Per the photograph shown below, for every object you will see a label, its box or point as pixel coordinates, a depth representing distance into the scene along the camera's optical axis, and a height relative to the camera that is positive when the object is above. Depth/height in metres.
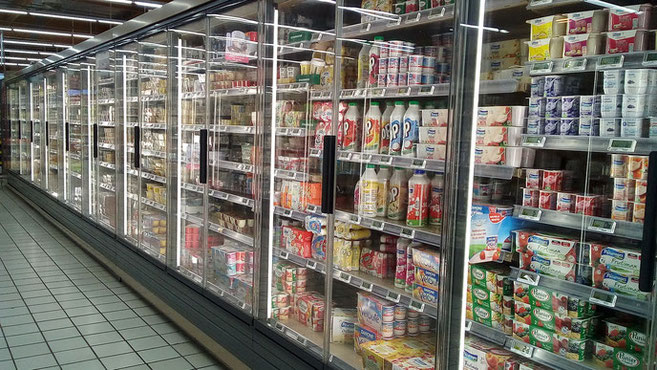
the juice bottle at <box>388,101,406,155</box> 2.61 +0.01
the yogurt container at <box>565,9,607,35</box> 1.93 +0.41
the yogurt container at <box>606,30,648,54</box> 1.78 +0.32
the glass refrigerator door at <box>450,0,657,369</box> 1.79 -0.21
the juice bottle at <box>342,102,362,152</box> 2.88 +0.00
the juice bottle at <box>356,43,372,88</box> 2.83 +0.34
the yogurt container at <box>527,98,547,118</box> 2.06 +0.10
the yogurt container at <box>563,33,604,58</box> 1.93 +0.33
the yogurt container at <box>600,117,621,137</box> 1.84 +0.03
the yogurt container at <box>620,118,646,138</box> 1.77 +0.04
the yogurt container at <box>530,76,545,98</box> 2.07 +0.18
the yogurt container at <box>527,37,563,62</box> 2.01 +0.32
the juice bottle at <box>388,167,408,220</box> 2.69 -0.32
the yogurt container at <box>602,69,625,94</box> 1.83 +0.19
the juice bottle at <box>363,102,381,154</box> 2.75 +0.00
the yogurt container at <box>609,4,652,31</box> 1.77 +0.40
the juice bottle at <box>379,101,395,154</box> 2.72 +0.00
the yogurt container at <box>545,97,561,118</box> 2.01 +0.10
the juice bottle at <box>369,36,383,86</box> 2.73 +0.35
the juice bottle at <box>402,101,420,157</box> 2.54 +0.01
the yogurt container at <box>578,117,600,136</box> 1.92 +0.04
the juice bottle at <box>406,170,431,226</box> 2.52 -0.32
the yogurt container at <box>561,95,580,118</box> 1.97 +0.11
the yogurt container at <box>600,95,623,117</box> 1.83 +0.11
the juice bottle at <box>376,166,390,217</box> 2.74 -0.35
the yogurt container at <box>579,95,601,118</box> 1.92 +0.11
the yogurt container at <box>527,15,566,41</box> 2.01 +0.40
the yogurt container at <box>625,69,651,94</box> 1.76 +0.19
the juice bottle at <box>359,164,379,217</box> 2.74 -0.33
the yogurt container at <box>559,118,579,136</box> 1.97 +0.04
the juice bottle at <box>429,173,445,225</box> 2.52 -0.32
